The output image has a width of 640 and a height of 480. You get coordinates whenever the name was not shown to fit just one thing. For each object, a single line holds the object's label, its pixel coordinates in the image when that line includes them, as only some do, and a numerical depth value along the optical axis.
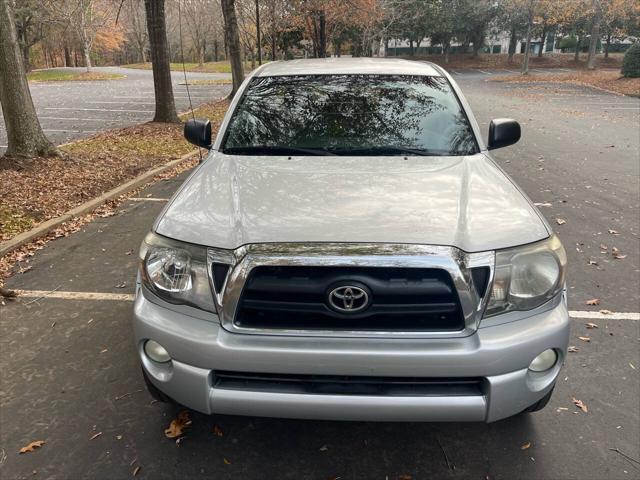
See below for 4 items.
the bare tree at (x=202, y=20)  36.19
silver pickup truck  2.06
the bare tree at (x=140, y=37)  52.42
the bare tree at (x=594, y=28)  31.73
